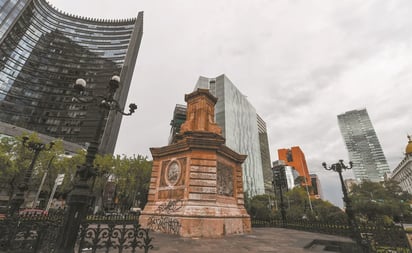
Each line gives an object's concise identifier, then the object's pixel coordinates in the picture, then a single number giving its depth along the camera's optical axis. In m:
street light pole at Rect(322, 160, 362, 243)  9.22
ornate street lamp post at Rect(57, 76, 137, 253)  4.16
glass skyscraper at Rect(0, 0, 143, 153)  54.25
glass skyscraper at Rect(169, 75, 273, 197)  55.34
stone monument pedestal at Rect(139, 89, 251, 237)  9.27
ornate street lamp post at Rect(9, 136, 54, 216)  9.64
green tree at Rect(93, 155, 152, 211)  27.83
